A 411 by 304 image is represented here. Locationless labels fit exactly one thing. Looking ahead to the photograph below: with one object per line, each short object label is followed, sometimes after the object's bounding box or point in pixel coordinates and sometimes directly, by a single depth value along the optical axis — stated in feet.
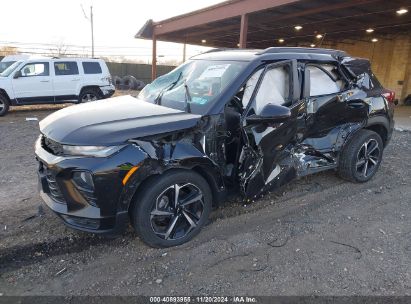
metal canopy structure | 38.84
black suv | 8.94
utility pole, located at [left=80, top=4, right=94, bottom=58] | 99.35
